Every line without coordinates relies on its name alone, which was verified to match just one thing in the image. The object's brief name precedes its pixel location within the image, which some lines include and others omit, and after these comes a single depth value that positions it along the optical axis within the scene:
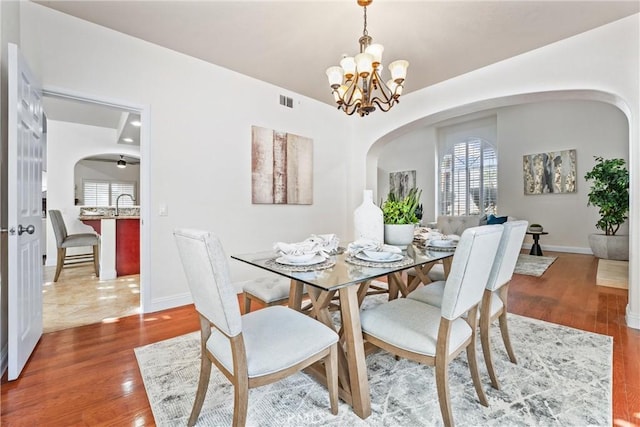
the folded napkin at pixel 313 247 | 1.62
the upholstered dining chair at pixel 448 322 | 1.20
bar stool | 3.97
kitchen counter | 3.95
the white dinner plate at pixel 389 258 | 1.54
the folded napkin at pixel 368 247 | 1.65
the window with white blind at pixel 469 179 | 7.18
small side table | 5.73
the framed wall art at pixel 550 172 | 5.99
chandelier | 2.04
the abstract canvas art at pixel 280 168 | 3.49
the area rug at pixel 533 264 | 4.27
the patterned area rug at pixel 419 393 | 1.34
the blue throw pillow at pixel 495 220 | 5.25
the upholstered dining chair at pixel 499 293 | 1.56
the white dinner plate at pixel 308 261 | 1.51
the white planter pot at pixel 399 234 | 1.99
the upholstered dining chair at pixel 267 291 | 1.96
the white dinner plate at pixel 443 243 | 2.01
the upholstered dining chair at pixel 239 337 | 1.06
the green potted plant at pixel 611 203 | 4.47
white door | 1.60
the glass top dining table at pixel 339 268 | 1.24
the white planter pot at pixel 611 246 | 4.80
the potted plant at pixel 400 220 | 2.00
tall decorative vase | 1.89
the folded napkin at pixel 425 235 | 2.27
